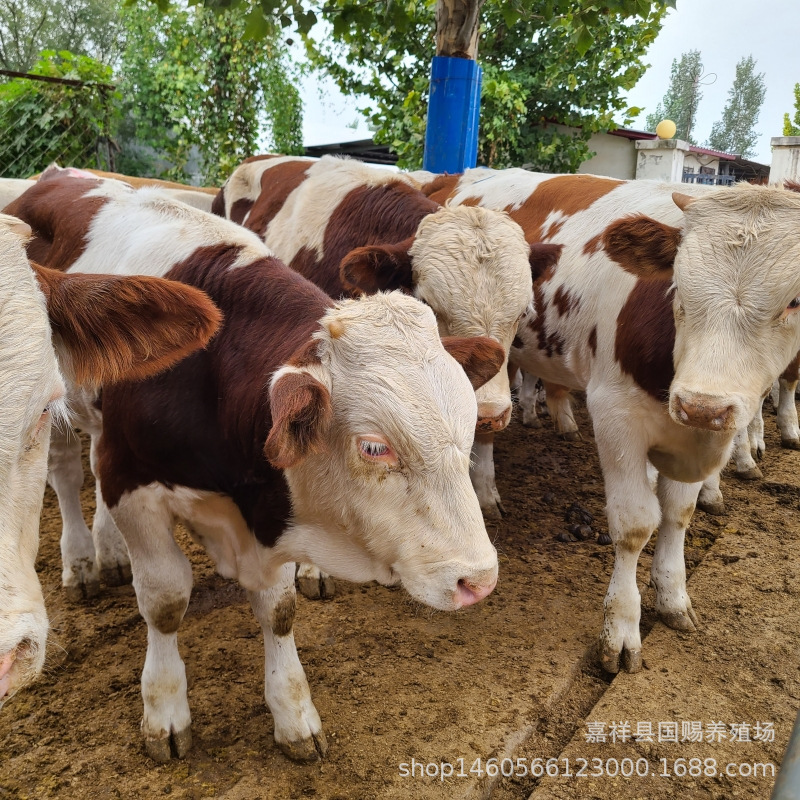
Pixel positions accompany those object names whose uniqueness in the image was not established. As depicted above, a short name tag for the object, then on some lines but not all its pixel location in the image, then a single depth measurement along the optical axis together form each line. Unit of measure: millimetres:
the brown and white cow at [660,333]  2590
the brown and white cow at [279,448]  1944
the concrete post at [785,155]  11789
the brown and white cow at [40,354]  1431
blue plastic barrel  5375
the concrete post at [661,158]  13430
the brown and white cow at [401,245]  3287
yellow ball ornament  14023
